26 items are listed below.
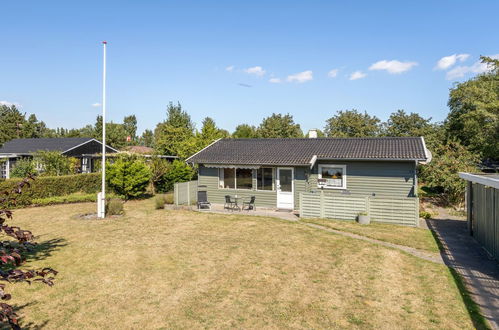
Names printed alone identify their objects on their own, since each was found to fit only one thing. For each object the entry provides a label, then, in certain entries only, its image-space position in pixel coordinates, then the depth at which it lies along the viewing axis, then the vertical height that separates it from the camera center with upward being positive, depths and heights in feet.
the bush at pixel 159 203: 63.57 -6.70
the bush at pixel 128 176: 72.95 -1.42
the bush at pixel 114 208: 57.06 -6.92
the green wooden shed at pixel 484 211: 32.63 -5.01
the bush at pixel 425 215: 56.59 -8.19
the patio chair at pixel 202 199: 63.26 -5.93
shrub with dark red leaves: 9.29 -3.22
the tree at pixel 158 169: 82.23 +0.26
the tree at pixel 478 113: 107.55 +21.72
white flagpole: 53.93 +9.32
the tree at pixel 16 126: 188.96 +27.31
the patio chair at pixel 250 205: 61.60 -7.07
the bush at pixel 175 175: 83.20 -1.34
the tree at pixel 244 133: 182.56 +21.97
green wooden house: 56.13 +0.20
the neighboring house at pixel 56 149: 106.11 +7.61
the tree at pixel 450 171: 65.26 -0.29
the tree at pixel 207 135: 98.27 +11.76
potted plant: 50.11 -7.88
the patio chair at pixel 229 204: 62.42 -7.13
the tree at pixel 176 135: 95.66 +13.65
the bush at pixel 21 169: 76.79 +0.28
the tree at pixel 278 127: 163.84 +22.76
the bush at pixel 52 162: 79.36 +2.07
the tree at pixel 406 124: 132.48 +20.18
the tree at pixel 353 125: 166.20 +24.43
